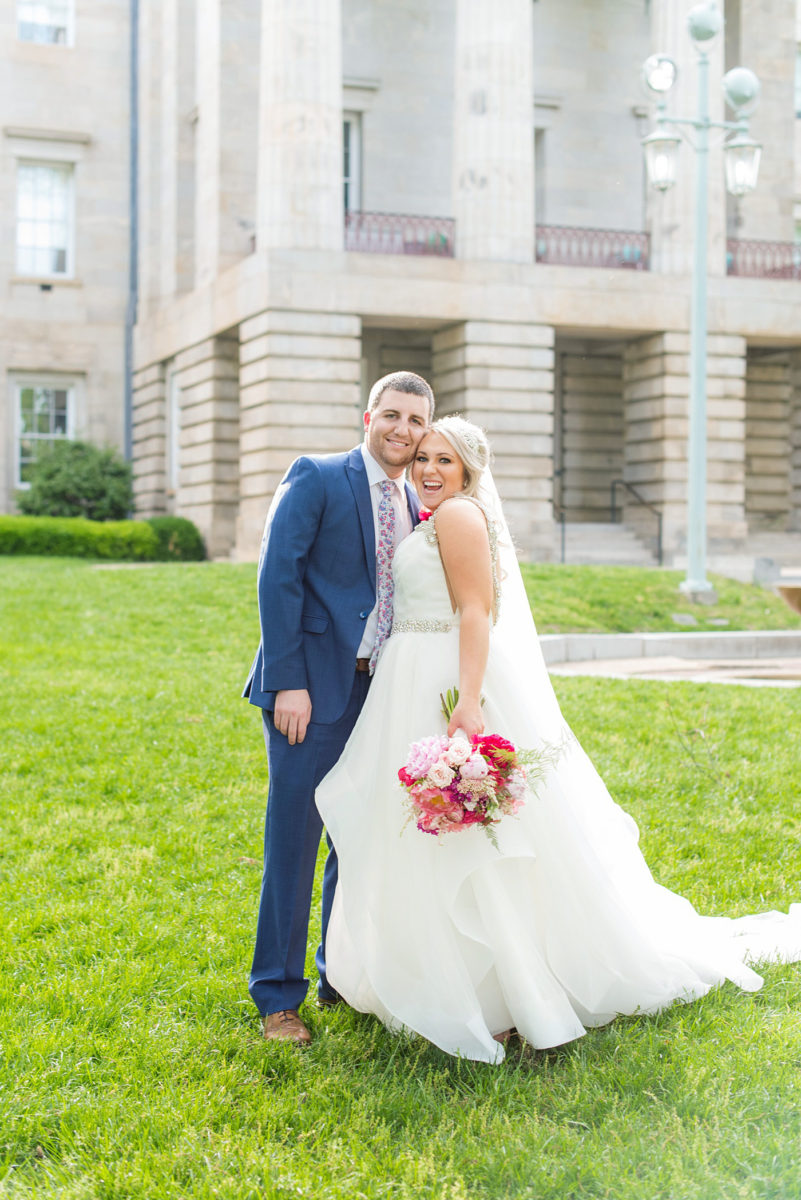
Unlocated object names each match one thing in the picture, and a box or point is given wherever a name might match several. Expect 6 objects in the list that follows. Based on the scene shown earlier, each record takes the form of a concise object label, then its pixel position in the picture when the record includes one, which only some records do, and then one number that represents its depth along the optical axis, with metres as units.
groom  4.27
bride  3.99
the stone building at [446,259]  22.16
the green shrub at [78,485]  27.48
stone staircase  23.47
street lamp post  16.30
